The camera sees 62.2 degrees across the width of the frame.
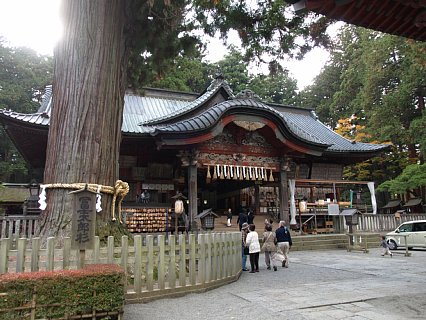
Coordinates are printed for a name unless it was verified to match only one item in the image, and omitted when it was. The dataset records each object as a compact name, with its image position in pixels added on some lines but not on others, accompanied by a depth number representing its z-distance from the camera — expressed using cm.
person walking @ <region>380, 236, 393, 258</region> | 1313
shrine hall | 1409
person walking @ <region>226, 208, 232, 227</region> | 1673
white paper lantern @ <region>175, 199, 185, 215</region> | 1299
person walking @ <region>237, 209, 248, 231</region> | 1264
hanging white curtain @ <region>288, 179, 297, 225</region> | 1642
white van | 1689
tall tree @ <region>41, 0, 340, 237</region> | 680
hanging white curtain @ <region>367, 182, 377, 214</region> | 1869
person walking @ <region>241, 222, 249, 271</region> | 969
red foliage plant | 400
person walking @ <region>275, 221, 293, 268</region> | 1046
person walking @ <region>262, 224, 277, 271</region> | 983
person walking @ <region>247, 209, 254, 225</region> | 1405
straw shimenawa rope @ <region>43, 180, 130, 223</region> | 667
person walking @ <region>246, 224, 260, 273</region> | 930
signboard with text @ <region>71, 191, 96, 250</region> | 509
